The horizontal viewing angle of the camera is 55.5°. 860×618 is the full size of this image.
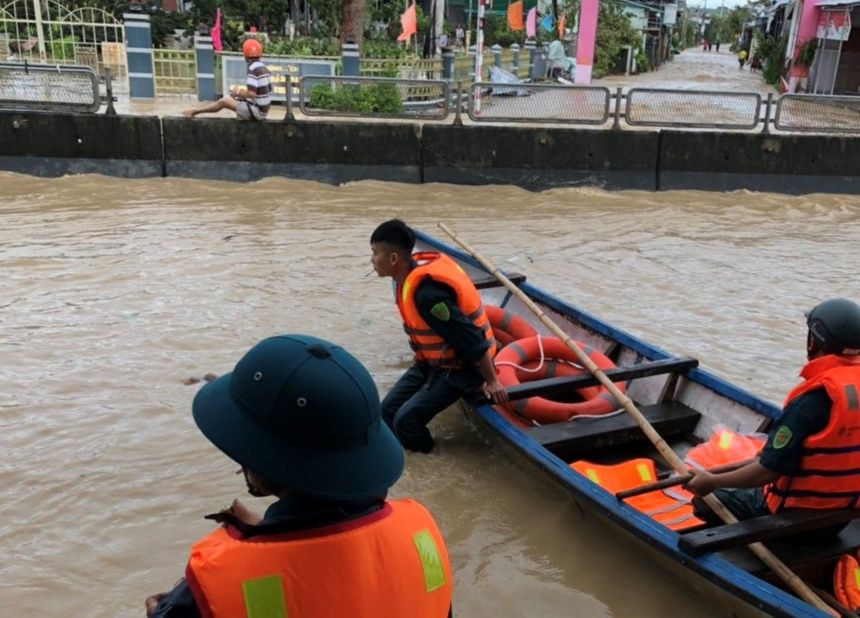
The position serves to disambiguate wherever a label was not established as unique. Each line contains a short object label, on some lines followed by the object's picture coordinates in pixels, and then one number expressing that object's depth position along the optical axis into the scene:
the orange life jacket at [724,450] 3.89
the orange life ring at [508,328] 5.84
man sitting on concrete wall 11.97
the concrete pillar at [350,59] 15.32
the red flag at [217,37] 17.58
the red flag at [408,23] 16.50
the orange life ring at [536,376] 4.74
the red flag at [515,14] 21.55
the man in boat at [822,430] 2.88
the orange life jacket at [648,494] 3.81
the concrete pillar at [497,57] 20.41
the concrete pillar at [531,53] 24.62
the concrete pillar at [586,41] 18.52
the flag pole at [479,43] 14.92
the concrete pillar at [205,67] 15.35
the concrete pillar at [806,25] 22.97
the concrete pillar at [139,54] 14.80
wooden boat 3.10
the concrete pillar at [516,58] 22.20
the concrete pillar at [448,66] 17.08
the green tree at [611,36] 32.34
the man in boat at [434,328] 4.24
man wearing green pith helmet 1.59
